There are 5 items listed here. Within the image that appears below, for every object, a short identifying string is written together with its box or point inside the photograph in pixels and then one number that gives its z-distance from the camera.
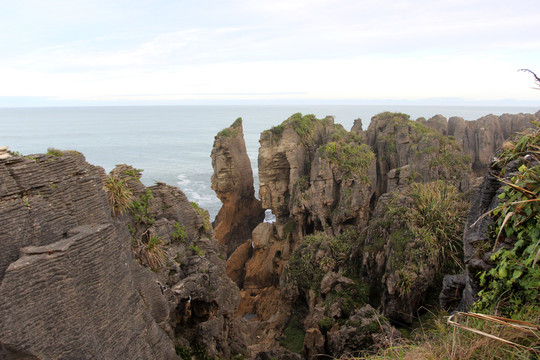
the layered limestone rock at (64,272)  7.96
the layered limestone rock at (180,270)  12.88
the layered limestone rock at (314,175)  28.05
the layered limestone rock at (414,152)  27.50
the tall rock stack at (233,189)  33.62
